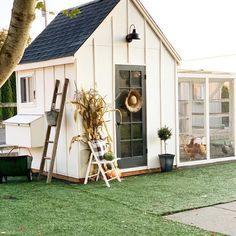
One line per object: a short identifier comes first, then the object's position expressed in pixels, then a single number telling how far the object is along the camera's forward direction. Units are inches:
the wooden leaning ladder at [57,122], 309.0
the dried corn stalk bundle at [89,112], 302.5
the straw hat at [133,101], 328.5
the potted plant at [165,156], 341.8
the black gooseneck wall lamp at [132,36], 322.7
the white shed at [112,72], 311.9
